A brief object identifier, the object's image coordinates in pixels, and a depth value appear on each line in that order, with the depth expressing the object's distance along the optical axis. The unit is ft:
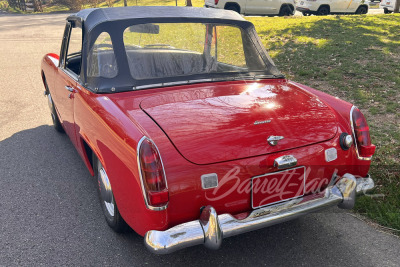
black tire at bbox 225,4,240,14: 58.34
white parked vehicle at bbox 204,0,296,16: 59.52
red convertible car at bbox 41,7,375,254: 7.51
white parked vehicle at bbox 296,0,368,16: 60.29
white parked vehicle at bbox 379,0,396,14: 64.08
